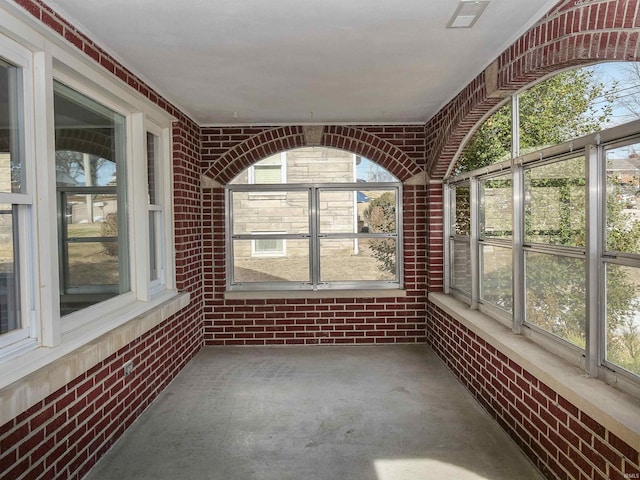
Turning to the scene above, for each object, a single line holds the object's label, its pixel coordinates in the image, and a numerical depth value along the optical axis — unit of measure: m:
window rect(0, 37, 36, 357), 2.41
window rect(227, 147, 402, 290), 5.95
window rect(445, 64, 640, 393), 2.42
